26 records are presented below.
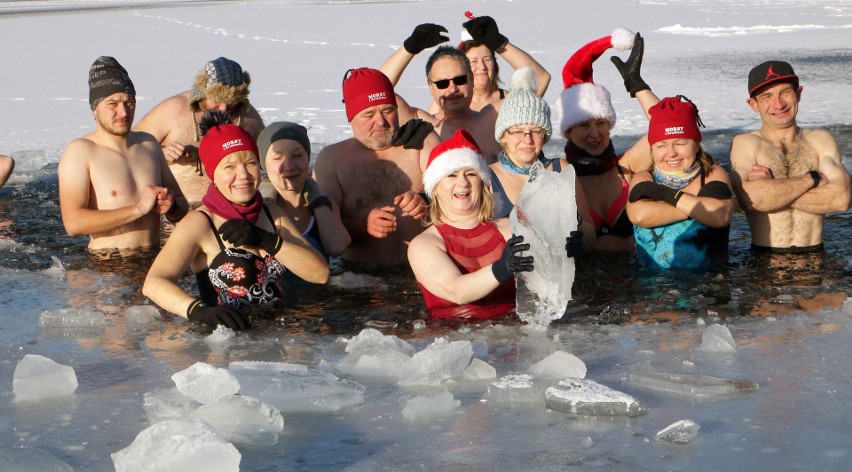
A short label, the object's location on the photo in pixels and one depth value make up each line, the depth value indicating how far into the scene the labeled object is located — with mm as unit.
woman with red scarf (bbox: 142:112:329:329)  10555
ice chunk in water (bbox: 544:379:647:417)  7773
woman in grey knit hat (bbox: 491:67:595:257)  11836
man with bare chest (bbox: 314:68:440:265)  13422
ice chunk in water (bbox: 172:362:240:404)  7934
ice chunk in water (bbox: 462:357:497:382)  8828
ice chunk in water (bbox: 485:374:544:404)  8148
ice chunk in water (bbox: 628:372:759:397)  8187
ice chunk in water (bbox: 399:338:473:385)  8727
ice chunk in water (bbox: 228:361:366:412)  8117
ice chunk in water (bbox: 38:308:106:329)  10852
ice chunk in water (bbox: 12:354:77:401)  8461
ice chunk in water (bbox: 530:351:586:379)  8672
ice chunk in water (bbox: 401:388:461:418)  7949
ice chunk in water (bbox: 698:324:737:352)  9414
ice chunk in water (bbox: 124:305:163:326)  11180
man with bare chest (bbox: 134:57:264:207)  14562
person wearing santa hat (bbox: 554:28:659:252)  13680
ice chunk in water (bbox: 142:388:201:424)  7895
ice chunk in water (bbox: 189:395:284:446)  7531
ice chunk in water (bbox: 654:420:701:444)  7215
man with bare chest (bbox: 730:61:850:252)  12945
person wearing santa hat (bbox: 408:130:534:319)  10531
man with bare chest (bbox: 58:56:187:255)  13820
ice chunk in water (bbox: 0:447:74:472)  6937
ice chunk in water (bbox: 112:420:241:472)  6695
